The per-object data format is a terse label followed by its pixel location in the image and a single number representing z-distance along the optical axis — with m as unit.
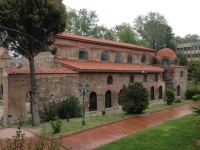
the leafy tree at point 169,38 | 47.34
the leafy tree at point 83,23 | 44.59
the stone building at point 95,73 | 14.41
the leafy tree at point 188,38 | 73.81
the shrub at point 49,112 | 14.39
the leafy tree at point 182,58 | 45.75
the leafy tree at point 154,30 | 47.78
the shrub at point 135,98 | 16.04
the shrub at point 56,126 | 10.70
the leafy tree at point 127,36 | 45.78
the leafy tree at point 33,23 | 11.01
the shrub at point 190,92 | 28.34
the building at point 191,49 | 66.19
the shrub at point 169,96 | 22.19
